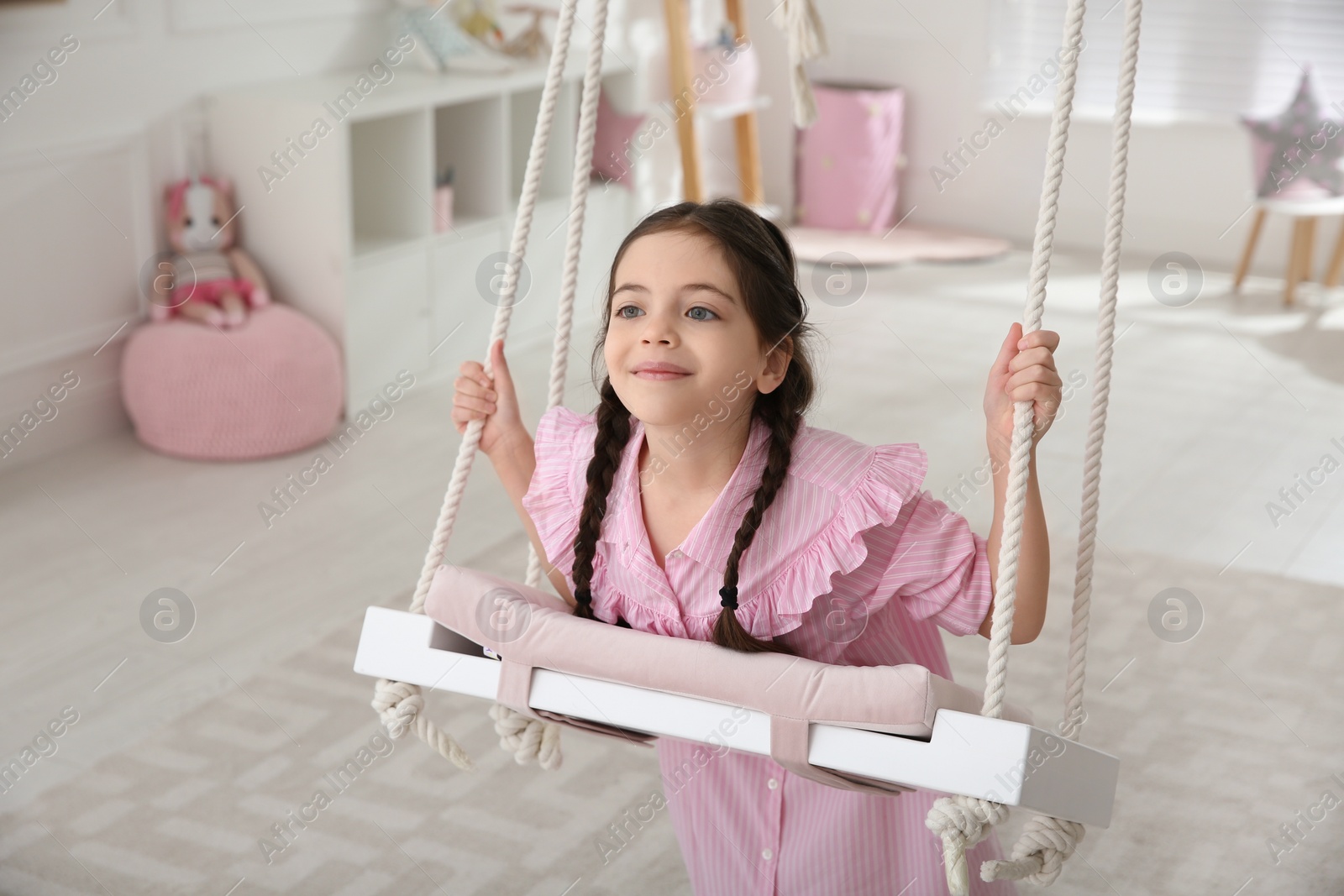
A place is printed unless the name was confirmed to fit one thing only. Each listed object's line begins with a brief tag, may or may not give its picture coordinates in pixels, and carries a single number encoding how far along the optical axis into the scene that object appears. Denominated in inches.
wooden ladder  172.9
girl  47.5
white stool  169.9
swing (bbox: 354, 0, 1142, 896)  42.2
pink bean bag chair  120.7
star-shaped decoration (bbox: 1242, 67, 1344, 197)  171.3
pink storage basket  204.8
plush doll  126.8
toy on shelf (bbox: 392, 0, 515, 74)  148.4
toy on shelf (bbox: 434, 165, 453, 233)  146.1
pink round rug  196.1
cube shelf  130.7
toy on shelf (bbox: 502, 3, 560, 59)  156.5
